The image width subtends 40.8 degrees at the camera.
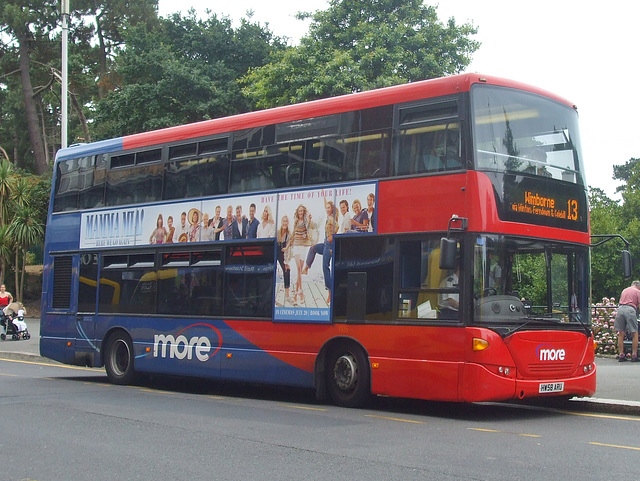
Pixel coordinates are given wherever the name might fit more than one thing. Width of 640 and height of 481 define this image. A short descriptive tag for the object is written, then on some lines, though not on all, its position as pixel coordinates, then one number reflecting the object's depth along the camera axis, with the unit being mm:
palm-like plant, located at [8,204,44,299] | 35062
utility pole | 23602
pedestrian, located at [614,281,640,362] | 17969
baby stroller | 26625
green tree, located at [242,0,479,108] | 33562
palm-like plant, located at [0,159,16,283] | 36531
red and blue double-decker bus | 10938
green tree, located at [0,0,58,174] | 48125
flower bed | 20094
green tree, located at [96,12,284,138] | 39750
